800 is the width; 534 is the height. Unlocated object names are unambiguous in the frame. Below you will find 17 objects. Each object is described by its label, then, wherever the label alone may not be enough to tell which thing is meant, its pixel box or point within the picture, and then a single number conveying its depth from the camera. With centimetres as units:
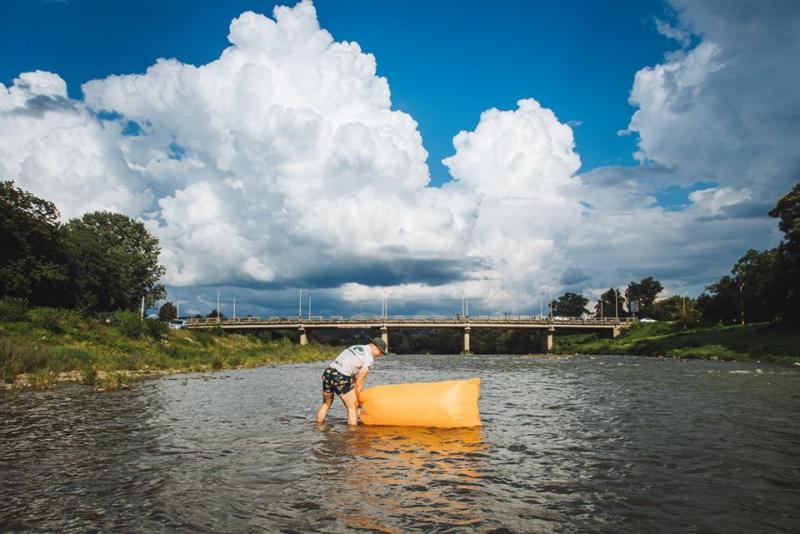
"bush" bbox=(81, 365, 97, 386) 2206
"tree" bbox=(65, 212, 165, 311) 6850
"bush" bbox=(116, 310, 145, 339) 4366
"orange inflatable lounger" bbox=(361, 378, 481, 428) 1235
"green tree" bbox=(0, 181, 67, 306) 5406
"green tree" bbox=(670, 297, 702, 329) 10162
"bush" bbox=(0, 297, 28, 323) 3569
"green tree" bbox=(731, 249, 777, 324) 8600
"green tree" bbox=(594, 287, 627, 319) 18938
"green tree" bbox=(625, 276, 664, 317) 18475
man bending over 1277
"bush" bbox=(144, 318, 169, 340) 4650
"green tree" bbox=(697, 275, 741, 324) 9762
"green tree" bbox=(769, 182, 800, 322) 5759
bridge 12581
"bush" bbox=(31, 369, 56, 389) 2066
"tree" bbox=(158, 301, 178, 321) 17012
